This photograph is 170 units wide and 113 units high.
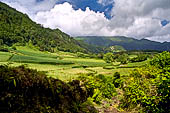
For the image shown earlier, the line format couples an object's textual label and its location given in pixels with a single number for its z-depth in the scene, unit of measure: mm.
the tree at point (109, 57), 96912
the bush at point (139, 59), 79425
